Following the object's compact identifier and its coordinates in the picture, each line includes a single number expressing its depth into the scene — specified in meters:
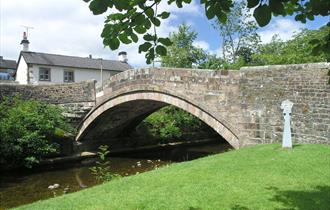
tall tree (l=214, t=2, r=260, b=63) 33.88
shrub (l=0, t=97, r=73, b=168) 13.62
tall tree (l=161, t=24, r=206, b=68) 33.19
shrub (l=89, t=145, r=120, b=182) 9.37
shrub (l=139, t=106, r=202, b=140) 20.53
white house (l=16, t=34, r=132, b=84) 31.22
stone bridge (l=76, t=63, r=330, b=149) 9.87
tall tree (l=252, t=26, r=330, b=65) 20.22
